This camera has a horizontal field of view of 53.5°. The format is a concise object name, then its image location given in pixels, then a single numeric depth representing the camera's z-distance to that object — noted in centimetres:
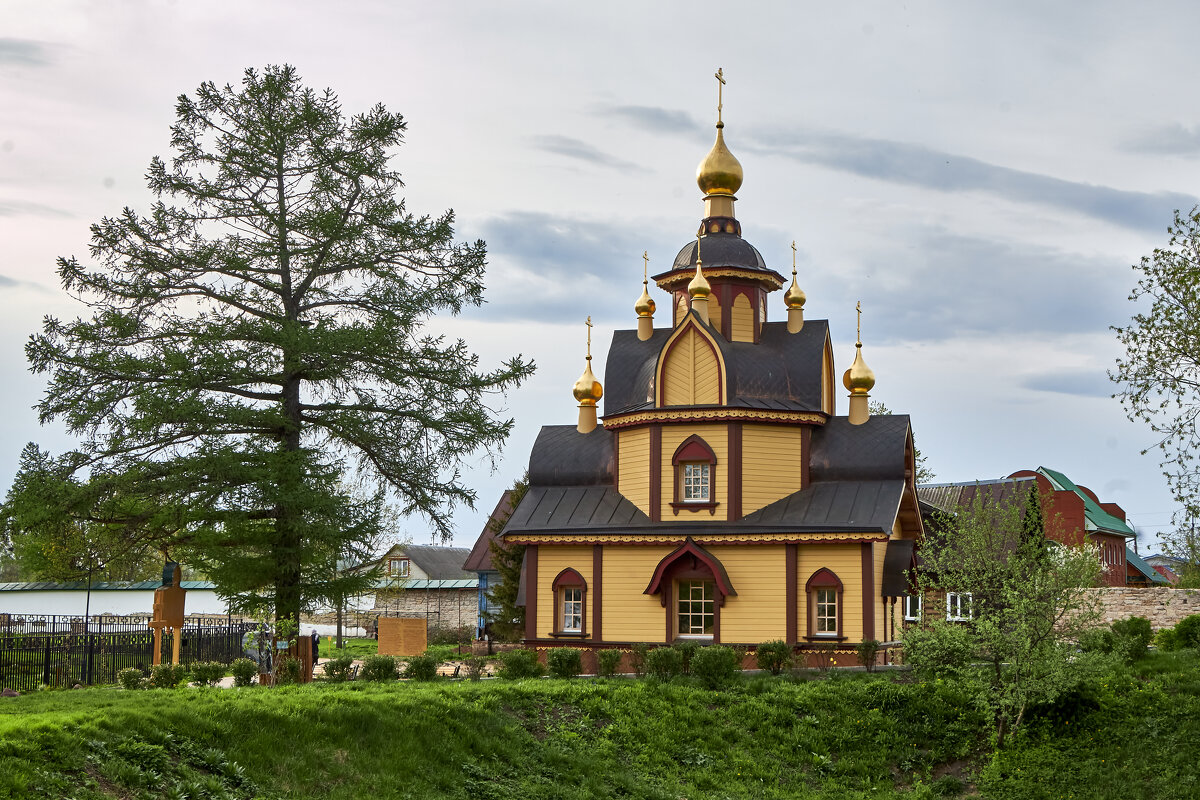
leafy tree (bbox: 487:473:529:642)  3284
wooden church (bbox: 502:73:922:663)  2525
